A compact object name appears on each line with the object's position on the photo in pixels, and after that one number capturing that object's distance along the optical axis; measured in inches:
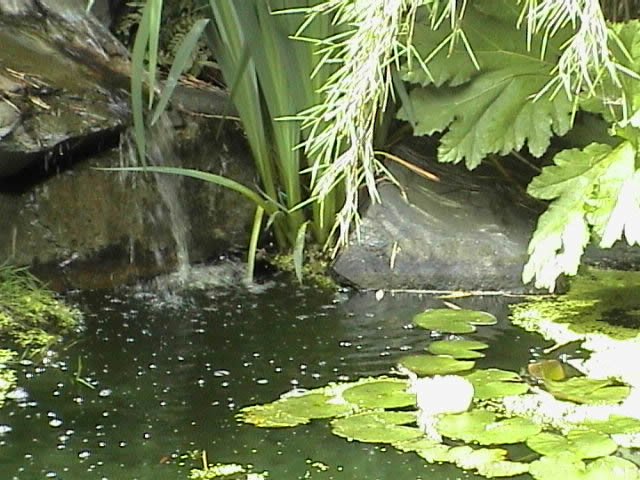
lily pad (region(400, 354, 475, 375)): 152.4
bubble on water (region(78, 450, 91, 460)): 140.1
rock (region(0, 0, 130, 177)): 174.2
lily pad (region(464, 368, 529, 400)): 148.0
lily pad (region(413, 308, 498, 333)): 163.6
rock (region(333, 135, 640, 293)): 178.3
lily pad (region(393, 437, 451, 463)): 138.7
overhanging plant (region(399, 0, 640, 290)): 157.8
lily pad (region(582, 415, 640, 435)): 141.9
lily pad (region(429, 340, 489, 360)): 156.2
